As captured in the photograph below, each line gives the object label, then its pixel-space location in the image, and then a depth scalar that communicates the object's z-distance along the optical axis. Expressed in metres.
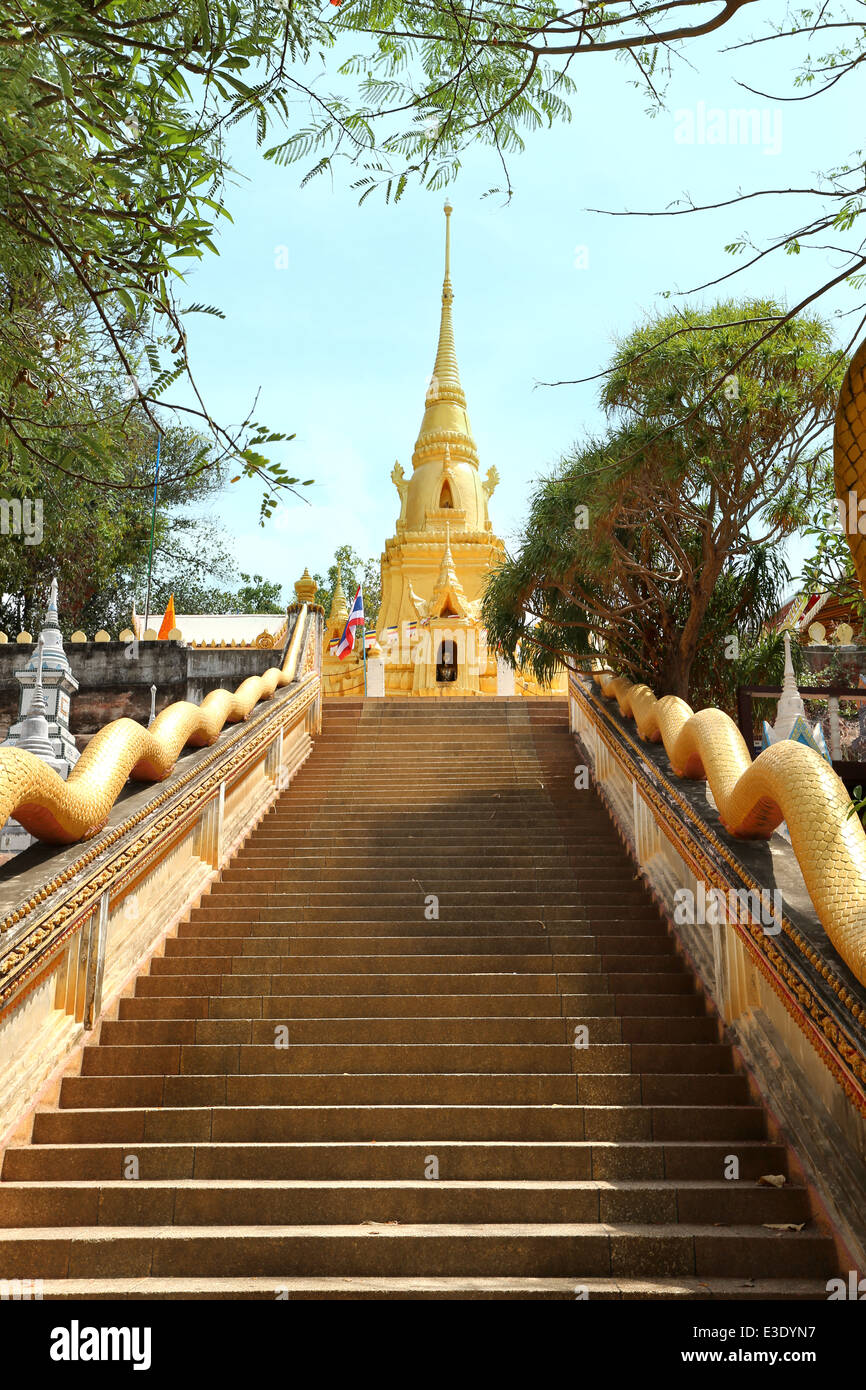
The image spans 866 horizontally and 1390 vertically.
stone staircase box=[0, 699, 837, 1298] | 3.72
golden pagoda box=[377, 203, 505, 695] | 22.94
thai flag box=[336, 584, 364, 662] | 20.84
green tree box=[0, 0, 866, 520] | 3.18
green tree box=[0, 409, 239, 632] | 19.50
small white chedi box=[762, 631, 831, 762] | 7.41
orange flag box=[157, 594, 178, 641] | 17.56
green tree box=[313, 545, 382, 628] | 38.56
